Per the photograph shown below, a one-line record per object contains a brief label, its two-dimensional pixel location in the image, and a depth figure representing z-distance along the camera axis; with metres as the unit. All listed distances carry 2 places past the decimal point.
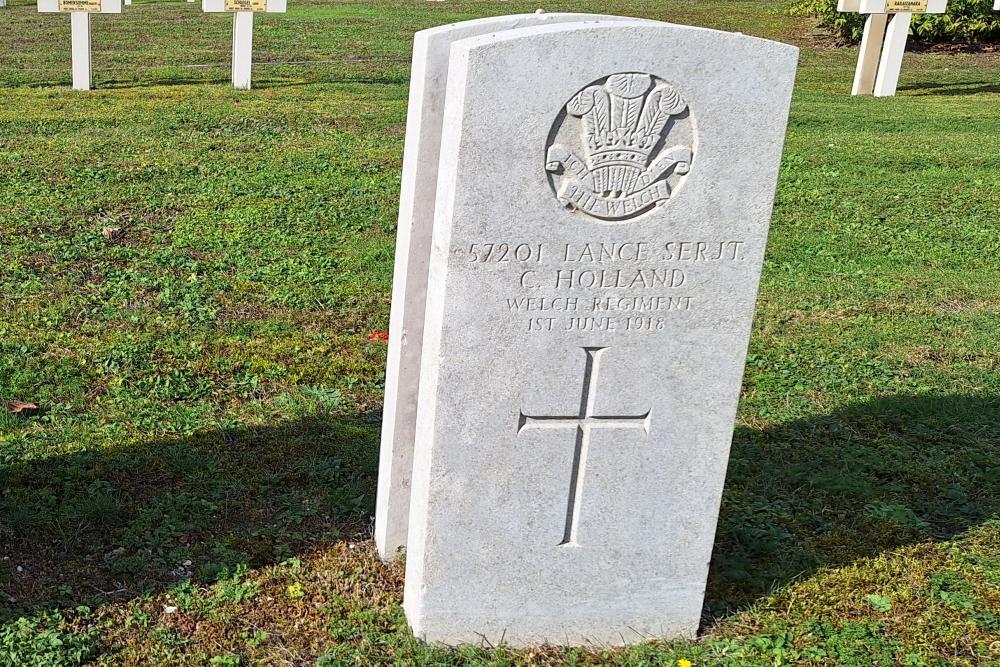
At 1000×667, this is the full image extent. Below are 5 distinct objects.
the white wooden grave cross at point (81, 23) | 12.41
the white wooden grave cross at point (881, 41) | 14.68
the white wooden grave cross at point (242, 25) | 13.11
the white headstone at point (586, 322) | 3.08
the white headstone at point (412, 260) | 3.45
